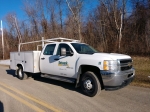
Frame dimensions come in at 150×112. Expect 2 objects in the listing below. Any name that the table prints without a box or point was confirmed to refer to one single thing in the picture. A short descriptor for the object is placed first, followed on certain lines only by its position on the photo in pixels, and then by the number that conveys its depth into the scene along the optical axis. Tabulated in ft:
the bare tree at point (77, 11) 51.43
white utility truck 11.81
